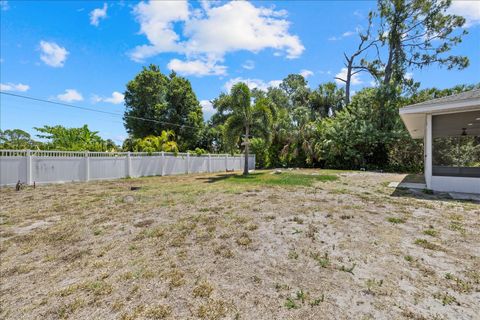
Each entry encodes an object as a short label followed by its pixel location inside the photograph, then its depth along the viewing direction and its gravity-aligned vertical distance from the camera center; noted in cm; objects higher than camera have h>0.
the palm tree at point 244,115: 1299 +220
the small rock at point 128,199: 688 -124
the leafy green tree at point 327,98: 2622 +626
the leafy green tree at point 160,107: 2359 +478
